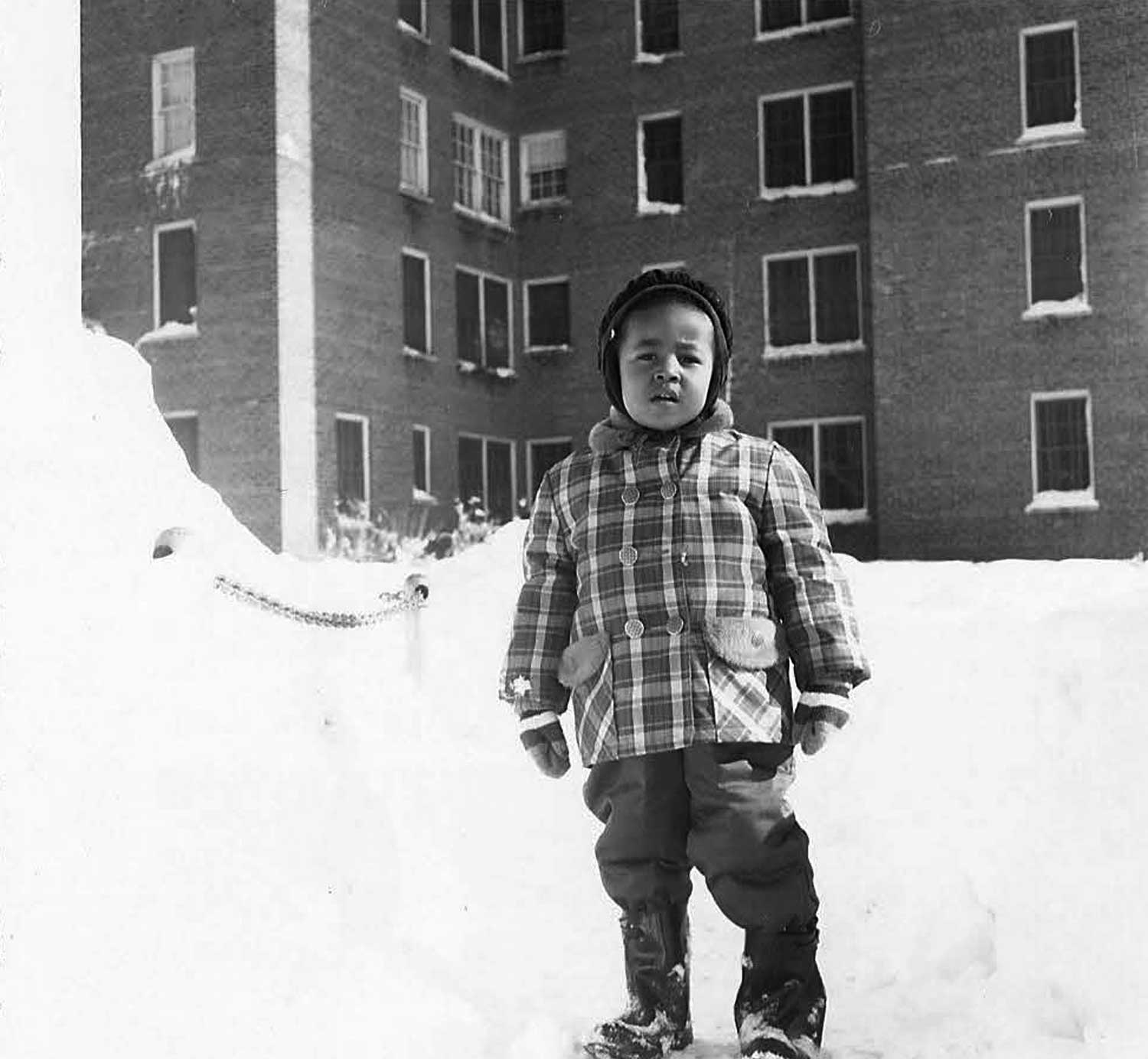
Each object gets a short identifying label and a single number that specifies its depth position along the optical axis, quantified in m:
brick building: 19.20
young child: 3.30
